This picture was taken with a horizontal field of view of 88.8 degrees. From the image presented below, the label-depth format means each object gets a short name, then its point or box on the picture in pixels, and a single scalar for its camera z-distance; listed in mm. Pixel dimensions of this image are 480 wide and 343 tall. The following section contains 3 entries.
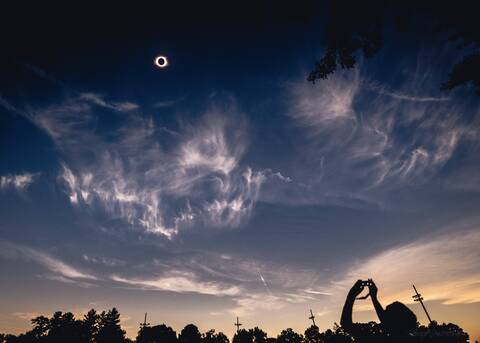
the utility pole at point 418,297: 40156
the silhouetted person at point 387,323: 3189
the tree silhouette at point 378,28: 7262
